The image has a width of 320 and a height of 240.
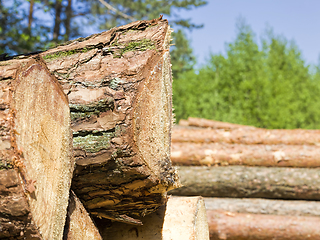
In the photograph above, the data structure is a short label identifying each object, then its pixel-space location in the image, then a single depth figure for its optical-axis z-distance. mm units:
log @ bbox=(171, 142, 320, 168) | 3941
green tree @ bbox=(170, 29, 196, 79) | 14589
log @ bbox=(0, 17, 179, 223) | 1357
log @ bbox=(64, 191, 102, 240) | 1383
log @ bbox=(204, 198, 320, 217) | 3535
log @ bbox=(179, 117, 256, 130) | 6105
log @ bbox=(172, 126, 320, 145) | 4375
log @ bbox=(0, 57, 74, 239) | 1010
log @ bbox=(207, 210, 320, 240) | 3267
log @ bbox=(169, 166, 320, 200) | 3723
